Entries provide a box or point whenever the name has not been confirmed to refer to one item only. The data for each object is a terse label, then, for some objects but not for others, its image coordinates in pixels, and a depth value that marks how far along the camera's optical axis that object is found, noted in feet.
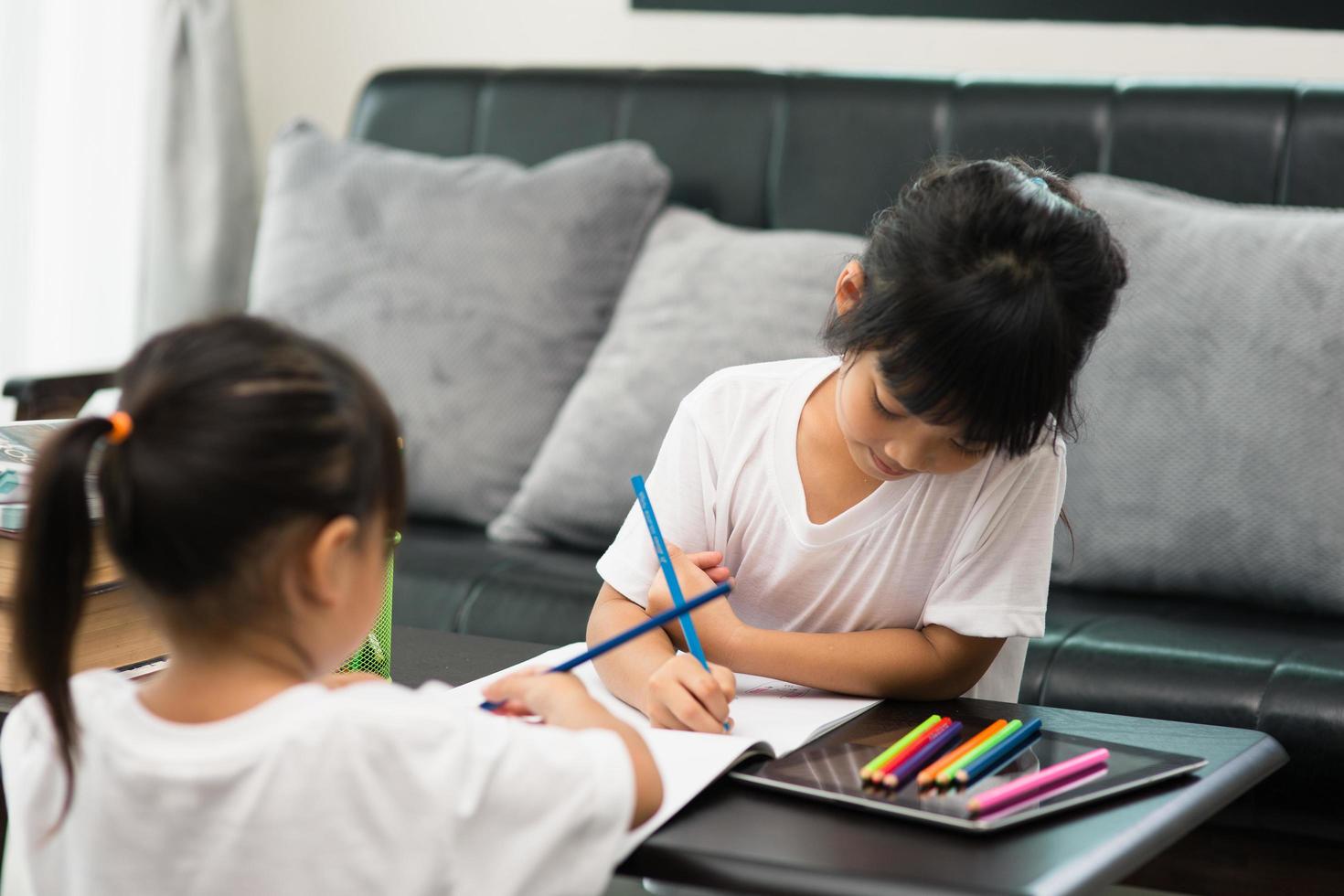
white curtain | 9.32
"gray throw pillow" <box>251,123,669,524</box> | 7.63
